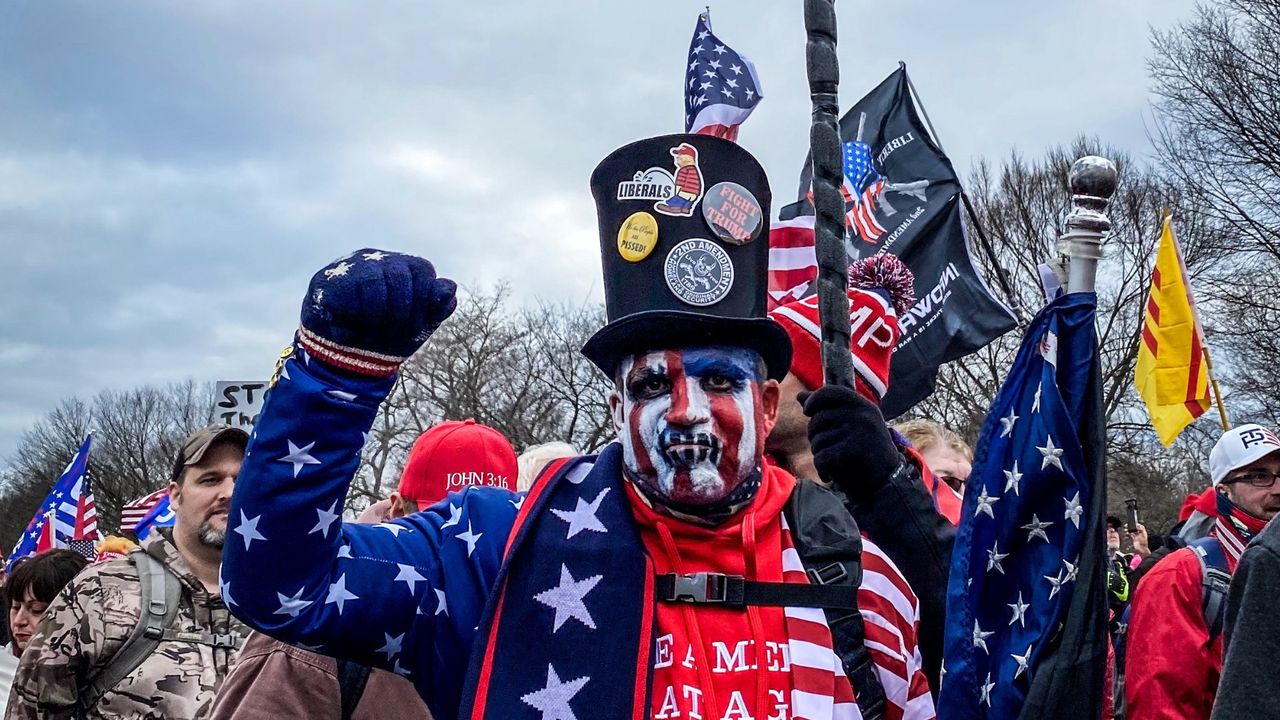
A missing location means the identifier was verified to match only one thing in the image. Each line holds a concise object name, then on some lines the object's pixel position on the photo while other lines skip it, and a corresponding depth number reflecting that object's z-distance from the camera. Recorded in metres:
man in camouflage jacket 4.40
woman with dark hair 6.98
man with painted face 2.36
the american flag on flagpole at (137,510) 8.68
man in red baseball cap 4.29
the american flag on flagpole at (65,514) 13.81
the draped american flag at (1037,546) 2.58
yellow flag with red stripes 8.10
